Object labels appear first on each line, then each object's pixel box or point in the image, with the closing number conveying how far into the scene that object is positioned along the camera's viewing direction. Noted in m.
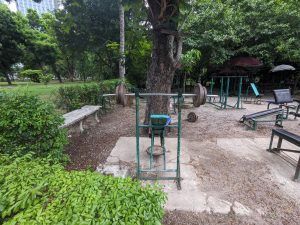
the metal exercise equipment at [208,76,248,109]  8.09
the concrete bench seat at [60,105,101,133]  3.86
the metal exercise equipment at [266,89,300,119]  6.33
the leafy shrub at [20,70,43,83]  22.00
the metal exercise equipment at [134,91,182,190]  2.23
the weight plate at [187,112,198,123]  5.84
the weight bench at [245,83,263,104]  9.27
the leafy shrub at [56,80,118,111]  5.16
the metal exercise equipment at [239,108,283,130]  5.06
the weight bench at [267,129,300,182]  2.63
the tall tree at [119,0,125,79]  8.20
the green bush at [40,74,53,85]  20.50
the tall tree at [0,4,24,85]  16.59
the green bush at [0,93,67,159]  2.25
